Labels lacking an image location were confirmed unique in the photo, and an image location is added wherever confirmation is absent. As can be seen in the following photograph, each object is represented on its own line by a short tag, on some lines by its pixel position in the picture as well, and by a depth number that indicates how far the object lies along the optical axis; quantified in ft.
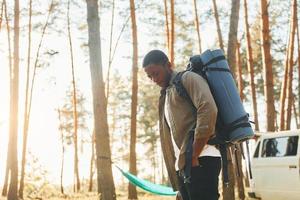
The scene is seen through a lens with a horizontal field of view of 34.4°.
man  9.79
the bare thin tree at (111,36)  72.26
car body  30.81
